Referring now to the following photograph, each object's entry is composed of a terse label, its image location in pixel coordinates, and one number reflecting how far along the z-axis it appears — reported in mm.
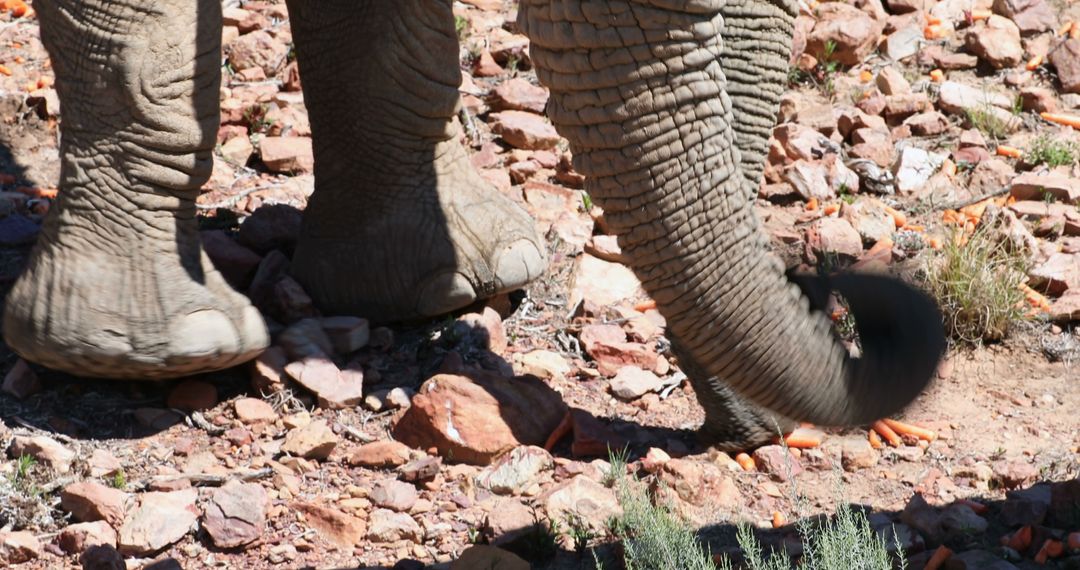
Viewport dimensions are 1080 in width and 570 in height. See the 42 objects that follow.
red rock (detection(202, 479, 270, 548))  7191
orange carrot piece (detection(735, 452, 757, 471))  8047
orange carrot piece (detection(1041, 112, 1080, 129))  12195
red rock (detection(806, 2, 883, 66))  12914
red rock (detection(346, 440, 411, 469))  7906
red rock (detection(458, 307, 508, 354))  9117
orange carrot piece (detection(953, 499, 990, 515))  7434
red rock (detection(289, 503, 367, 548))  7277
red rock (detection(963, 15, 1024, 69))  13000
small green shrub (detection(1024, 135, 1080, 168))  11445
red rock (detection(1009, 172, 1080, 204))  10805
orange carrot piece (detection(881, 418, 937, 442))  8398
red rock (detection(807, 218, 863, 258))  10055
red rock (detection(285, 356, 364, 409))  8453
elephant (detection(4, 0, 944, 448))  5996
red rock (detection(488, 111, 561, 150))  11461
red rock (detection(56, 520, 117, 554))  7090
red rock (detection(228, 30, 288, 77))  12633
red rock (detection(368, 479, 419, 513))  7527
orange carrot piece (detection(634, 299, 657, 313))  9781
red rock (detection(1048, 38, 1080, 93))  12758
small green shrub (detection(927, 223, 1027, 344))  9305
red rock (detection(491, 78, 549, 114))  11922
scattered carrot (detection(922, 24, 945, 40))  13547
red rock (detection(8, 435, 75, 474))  7598
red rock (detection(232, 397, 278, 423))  8266
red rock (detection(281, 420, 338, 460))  7957
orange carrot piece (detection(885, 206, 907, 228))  10750
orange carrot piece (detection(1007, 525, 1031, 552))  7047
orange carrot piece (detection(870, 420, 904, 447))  8344
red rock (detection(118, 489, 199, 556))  7094
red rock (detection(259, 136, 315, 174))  10992
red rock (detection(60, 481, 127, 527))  7250
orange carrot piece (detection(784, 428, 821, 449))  8289
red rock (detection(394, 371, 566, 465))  7969
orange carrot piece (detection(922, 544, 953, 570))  6777
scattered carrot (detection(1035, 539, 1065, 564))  6887
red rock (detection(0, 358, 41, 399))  8250
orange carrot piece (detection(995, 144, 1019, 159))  11711
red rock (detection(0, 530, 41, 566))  7035
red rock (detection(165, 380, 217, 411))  8352
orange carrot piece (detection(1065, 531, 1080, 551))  6867
